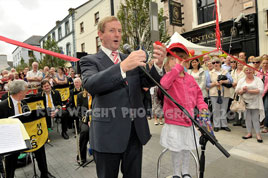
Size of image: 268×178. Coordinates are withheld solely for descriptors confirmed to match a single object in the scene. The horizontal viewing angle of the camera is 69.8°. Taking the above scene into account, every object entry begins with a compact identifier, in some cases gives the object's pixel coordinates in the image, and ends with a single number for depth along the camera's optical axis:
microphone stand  1.29
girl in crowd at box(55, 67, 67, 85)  7.91
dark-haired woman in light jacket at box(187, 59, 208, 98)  5.82
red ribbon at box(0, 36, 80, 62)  2.99
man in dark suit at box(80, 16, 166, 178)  1.60
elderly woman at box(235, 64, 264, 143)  4.70
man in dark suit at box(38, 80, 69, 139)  5.76
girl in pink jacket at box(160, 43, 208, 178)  2.66
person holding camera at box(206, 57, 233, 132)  5.65
